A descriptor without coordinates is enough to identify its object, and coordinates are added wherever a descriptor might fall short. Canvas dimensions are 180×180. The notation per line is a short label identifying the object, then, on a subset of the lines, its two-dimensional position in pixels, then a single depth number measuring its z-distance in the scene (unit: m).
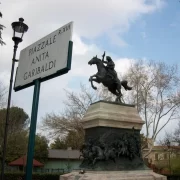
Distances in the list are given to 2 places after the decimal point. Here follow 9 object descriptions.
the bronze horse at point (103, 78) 10.92
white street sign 4.31
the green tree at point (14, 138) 35.38
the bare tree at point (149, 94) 31.42
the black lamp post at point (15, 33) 6.92
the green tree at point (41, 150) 43.99
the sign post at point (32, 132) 4.23
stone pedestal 9.14
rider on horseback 11.06
